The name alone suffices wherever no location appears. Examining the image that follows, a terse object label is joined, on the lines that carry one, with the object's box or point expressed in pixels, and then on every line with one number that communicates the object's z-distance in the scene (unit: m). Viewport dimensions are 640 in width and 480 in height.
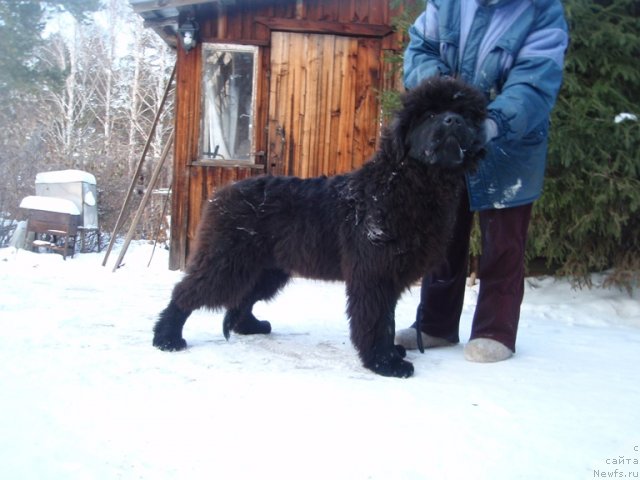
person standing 2.99
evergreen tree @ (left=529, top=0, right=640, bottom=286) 4.72
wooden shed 7.41
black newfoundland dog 2.82
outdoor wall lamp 7.18
